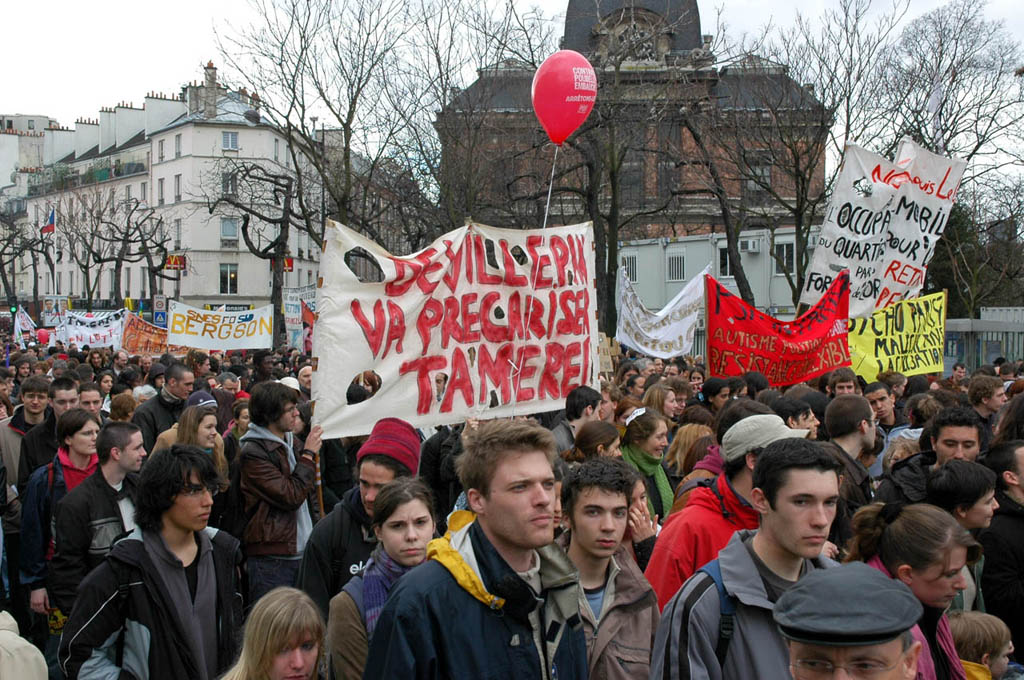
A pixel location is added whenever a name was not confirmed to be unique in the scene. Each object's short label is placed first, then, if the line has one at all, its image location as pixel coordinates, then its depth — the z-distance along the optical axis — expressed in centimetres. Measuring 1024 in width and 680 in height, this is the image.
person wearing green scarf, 604
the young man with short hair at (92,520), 502
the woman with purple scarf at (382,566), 362
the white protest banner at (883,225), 1122
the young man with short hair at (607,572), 327
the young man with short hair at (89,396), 838
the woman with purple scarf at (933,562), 344
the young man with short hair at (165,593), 382
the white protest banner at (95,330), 2353
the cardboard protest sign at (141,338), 2098
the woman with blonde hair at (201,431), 652
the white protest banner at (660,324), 1591
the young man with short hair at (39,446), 755
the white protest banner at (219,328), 1812
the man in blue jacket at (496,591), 267
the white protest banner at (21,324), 2767
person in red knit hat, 440
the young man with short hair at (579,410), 693
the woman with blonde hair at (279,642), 340
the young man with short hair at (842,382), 898
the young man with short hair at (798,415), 634
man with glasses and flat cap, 211
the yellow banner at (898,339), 1187
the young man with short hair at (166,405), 912
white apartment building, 7344
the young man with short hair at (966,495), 435
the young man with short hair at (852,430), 558
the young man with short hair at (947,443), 537
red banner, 1038
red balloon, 1046
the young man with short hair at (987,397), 811
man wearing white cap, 392
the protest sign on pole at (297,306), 2495
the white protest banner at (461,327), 605
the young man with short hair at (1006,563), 459
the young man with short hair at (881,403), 845
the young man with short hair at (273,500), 561
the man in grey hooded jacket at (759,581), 292
